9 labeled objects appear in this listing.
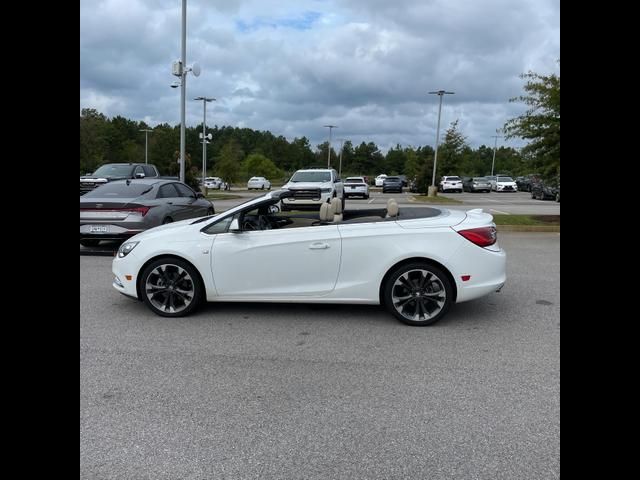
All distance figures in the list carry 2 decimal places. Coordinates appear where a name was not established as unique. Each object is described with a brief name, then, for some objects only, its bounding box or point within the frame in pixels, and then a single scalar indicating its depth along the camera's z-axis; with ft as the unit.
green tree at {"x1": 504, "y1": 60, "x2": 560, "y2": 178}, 47.19
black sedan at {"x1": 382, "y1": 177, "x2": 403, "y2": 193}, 152.87
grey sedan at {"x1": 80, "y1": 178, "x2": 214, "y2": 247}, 32.40
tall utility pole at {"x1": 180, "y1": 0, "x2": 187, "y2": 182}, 66.27
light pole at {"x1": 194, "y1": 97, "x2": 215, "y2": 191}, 110.52
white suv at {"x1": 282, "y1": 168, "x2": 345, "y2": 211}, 61.67
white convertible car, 18.07
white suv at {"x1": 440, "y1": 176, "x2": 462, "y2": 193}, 154.71
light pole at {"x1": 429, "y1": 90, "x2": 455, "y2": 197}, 120.26
